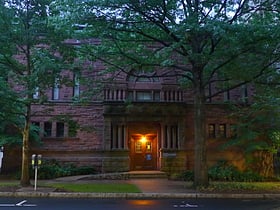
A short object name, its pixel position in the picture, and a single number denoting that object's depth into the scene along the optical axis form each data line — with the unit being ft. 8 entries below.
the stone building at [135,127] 76.69
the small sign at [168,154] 76.49
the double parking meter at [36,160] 50.67
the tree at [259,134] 69.36
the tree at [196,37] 43.98
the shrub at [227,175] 67.52
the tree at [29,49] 49.16
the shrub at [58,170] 69.08
